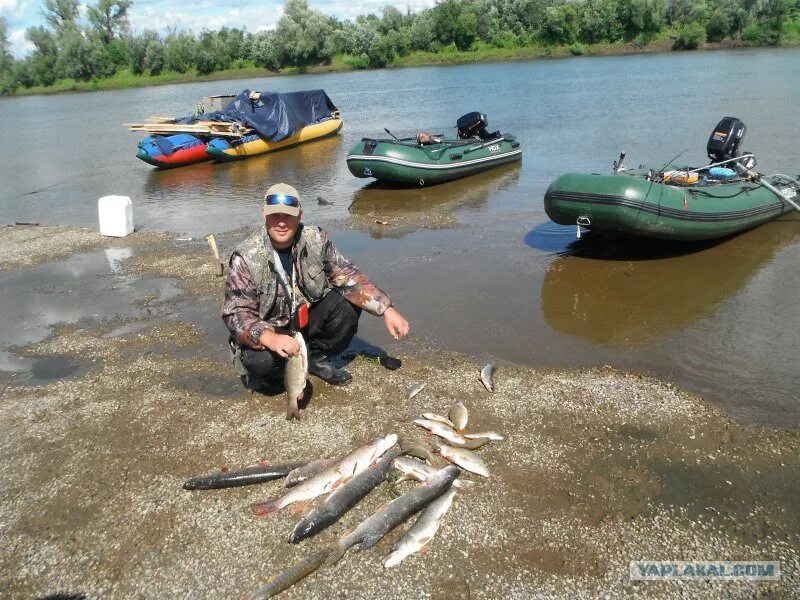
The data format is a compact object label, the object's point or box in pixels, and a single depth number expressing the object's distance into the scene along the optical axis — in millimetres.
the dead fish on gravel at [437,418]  4406
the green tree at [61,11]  74750
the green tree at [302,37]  56969
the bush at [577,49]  52594
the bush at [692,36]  47509
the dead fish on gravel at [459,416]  4359
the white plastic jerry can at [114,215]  10258
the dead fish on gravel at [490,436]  4223
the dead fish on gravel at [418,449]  4023
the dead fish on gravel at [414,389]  4816
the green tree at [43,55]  67375
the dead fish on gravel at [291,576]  3098
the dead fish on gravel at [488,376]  4914
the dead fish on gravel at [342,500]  3443
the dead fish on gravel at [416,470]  3826
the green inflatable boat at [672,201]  7453
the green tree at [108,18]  70375
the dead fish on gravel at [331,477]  3674
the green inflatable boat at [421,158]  12250
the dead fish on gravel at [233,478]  3863
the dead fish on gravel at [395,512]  3375
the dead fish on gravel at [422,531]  3293
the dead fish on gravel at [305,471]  3838
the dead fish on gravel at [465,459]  3899
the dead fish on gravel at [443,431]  4211
